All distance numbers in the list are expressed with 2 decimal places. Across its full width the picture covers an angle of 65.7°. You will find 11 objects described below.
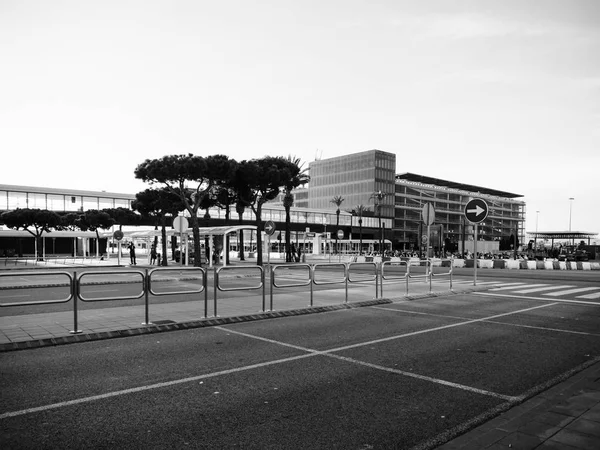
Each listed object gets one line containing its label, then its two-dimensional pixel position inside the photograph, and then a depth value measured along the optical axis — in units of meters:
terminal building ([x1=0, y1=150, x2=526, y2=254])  78.31
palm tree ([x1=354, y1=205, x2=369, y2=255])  111.25
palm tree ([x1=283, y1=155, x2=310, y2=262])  42.28
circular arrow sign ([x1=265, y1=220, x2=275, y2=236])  24.00
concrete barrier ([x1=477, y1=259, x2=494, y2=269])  38.44
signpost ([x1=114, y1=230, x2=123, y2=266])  34.57
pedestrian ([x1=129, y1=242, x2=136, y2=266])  37.73
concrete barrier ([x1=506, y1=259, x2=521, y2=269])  36.69
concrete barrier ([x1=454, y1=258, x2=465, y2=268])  40.50
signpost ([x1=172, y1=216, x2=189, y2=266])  21.87
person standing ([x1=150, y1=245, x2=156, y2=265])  39.03
